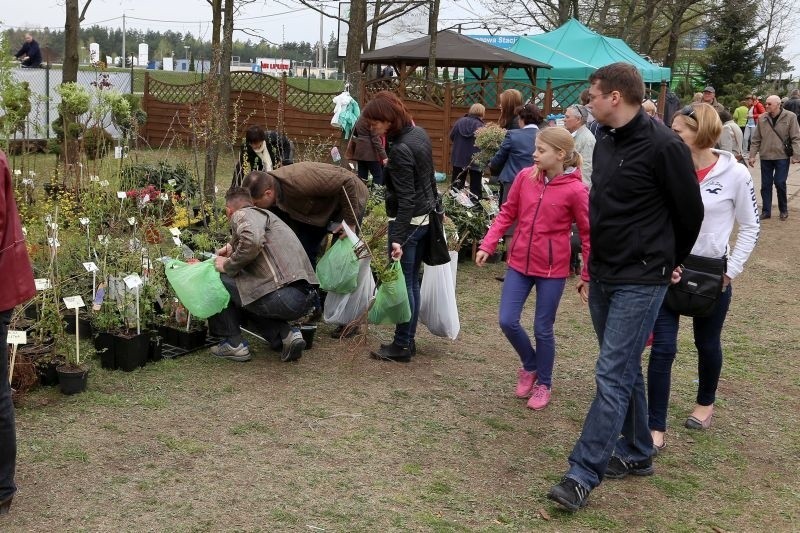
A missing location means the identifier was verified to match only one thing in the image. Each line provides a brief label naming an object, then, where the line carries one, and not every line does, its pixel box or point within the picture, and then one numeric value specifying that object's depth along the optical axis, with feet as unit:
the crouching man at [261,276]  16.83
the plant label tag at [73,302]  15.05
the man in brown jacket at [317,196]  18.72
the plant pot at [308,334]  18.72
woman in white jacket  13.32
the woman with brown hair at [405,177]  16.47
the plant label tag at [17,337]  13.09
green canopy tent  68.49
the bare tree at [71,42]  42.06
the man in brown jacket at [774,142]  39.52
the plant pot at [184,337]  17.95
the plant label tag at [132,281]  16.03
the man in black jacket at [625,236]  11.12
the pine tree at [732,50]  119.75
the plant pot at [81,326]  18.17
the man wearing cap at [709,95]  46.45
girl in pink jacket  15.01
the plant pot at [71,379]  15.11
